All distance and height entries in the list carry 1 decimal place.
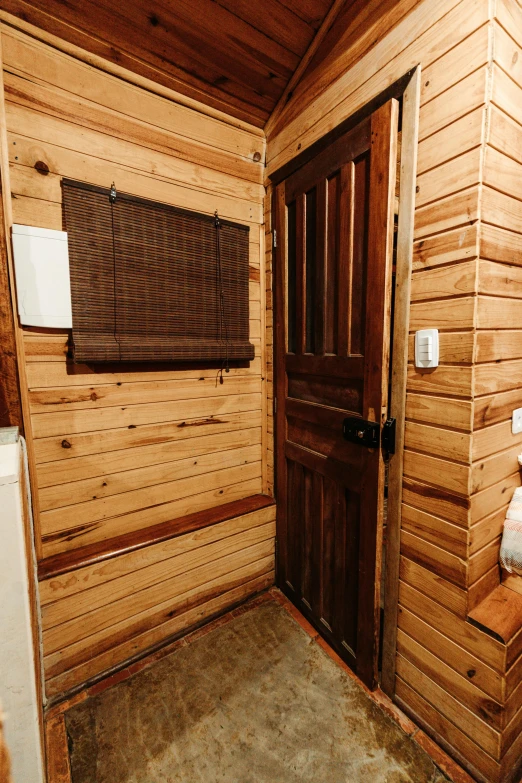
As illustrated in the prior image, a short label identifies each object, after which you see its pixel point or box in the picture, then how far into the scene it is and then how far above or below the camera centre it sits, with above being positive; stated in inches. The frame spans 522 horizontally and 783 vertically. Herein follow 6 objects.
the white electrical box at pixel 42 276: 56.1 +13.0
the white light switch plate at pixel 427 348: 48.8 +0.5
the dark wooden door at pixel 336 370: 55.0 -3.4
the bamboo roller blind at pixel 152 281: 61.0 +14.5
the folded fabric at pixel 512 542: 49.8 -27.9
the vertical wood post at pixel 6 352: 54.9 +0.5
